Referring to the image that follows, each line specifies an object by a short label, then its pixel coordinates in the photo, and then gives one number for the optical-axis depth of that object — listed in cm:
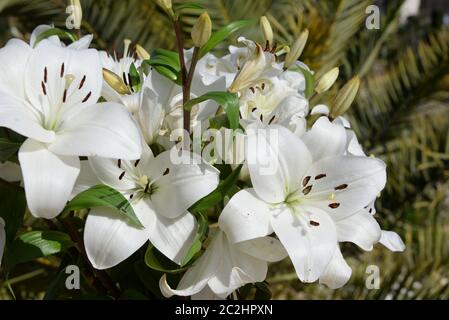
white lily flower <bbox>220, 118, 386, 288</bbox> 56
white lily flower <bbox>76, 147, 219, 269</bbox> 56
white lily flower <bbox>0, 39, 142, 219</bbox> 52
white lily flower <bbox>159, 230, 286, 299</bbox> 58
